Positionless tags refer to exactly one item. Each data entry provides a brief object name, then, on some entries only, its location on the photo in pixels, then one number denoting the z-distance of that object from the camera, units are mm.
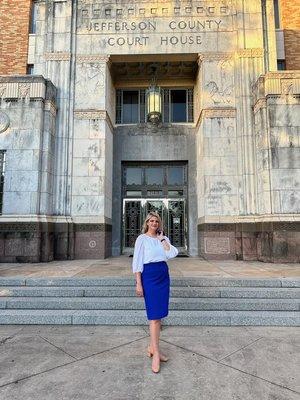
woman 3586
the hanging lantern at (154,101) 11828
